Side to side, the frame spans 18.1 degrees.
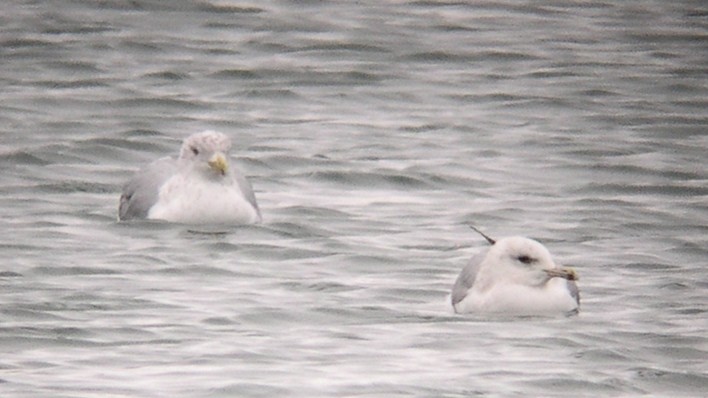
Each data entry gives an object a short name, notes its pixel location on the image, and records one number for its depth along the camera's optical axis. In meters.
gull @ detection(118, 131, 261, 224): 15.77
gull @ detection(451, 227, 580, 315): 12.91
